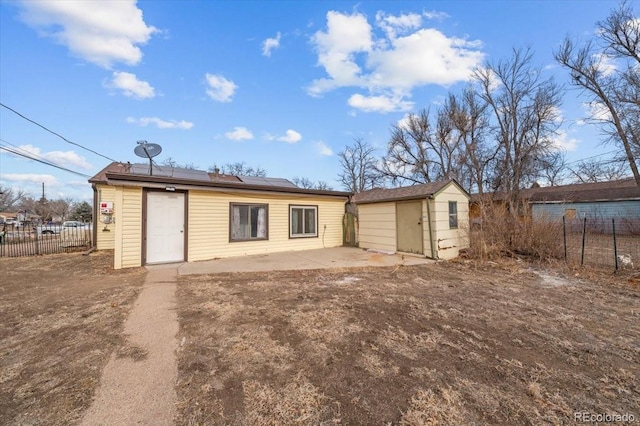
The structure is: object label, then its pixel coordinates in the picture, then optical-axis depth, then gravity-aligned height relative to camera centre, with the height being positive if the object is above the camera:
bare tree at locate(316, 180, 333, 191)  36.48 +5.29
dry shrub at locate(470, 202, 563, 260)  7.45 -0.45
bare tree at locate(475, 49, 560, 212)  17.89 +7.05
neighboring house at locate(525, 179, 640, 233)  16.17 +1.12
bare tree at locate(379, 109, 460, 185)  23.09 +6.43
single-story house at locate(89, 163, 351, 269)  7.20 +0.22
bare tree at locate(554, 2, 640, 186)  13.22 +8.10
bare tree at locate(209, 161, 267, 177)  34.47 +7.23
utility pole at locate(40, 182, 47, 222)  34.74 +3.38
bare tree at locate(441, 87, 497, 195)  21.08 +6.82
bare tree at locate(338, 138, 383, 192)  28.97 +6.40
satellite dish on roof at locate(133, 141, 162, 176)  8.80 +2.52
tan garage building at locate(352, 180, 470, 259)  8.28 +0.06
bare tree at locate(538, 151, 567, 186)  18.16 +4.05
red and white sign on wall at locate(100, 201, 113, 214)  9.48 +0.68
